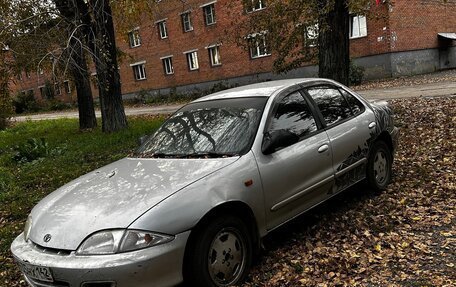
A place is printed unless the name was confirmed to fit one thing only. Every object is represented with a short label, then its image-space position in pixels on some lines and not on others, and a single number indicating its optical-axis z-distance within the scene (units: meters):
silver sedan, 3.08
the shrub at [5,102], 11.14
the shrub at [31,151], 10.65
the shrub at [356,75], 23.56
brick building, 24.00
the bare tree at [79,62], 10.27
